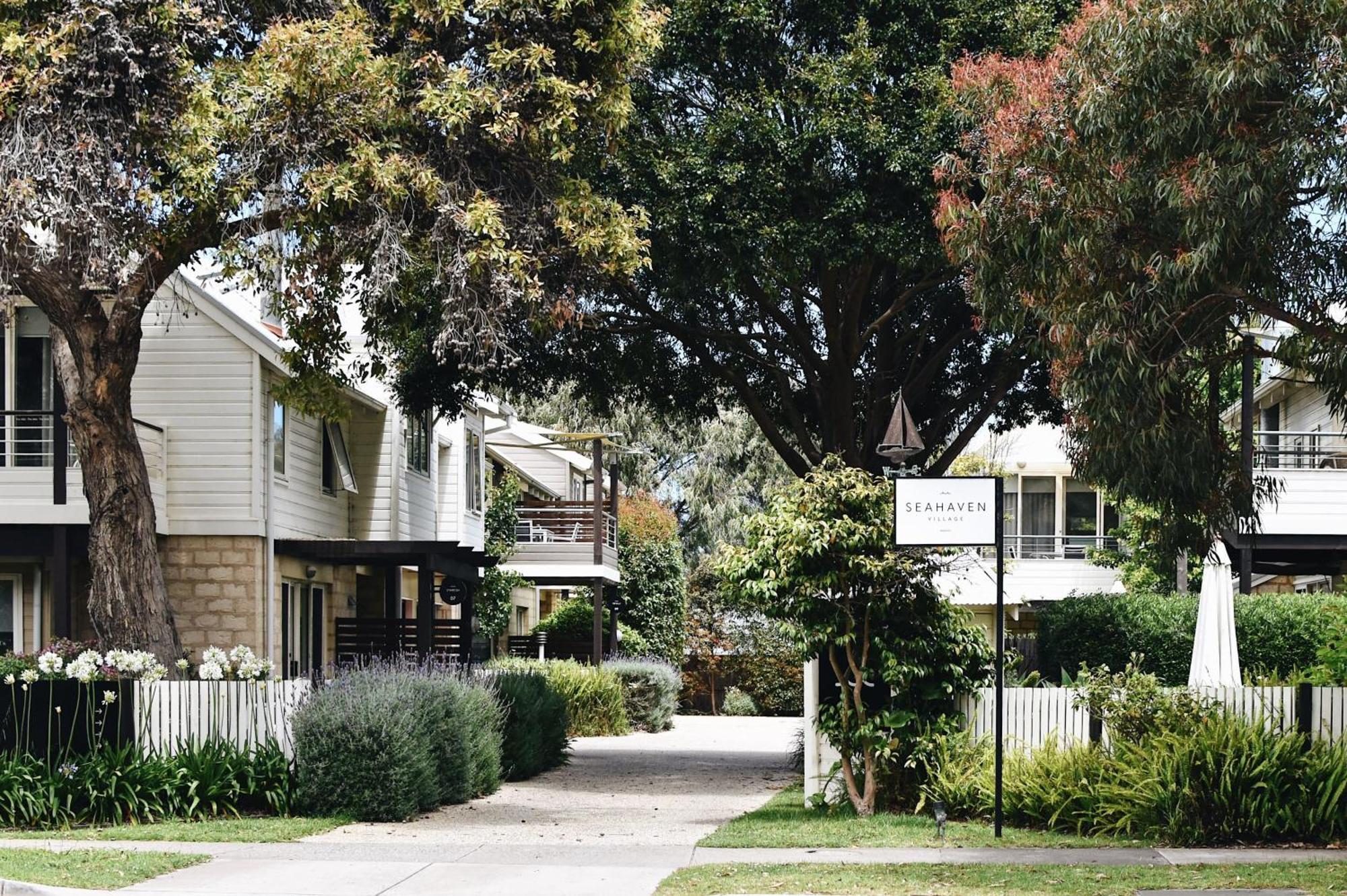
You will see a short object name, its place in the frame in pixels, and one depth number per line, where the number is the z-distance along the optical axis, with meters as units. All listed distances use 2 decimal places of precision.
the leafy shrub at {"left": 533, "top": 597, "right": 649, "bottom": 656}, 39.38
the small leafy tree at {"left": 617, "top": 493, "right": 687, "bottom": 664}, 42.12
